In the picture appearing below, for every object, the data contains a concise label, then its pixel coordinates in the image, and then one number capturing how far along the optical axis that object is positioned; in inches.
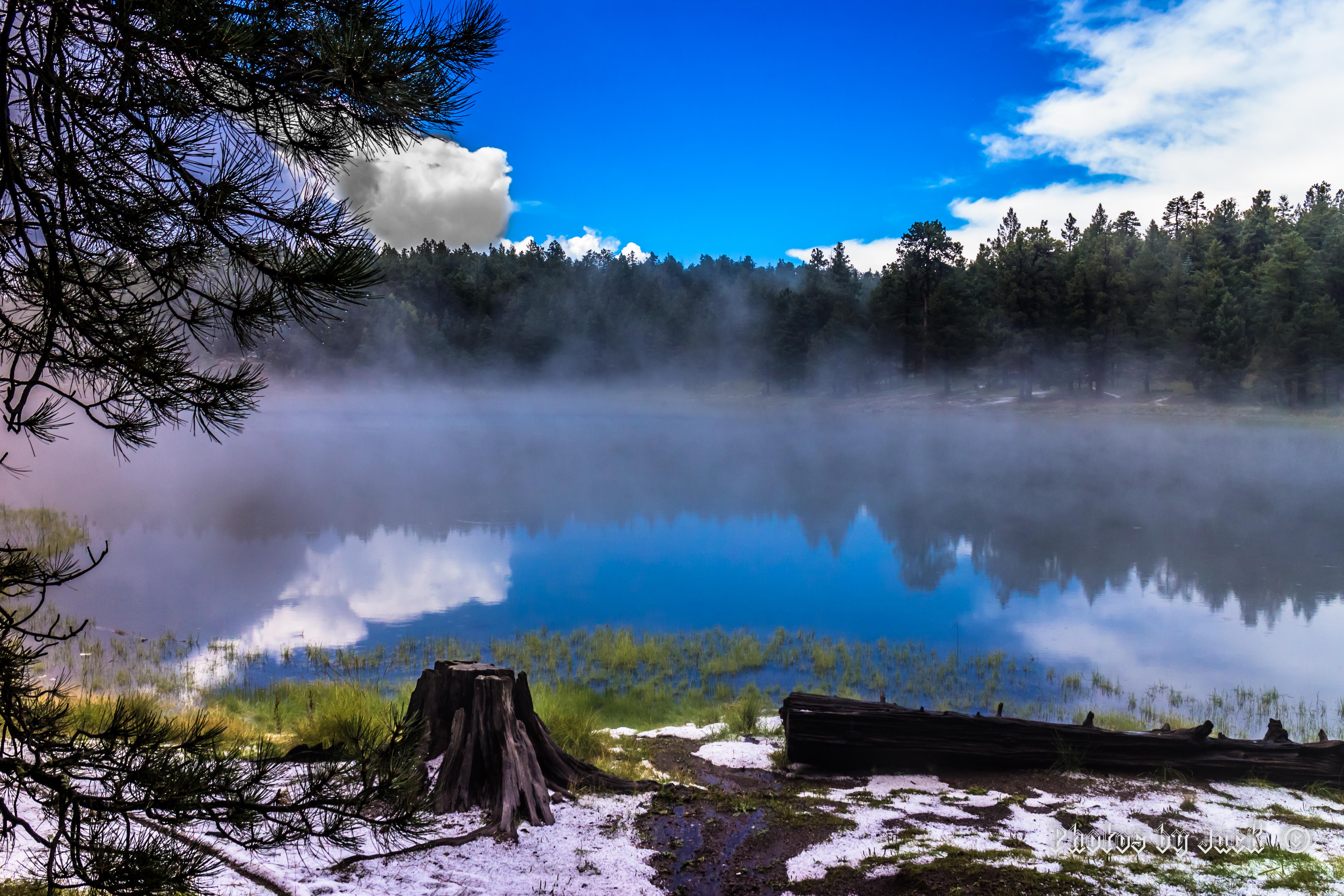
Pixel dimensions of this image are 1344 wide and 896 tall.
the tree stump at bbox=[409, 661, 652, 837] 223.6
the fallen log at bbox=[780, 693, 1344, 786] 285.7
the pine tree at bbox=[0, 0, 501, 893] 118.3
